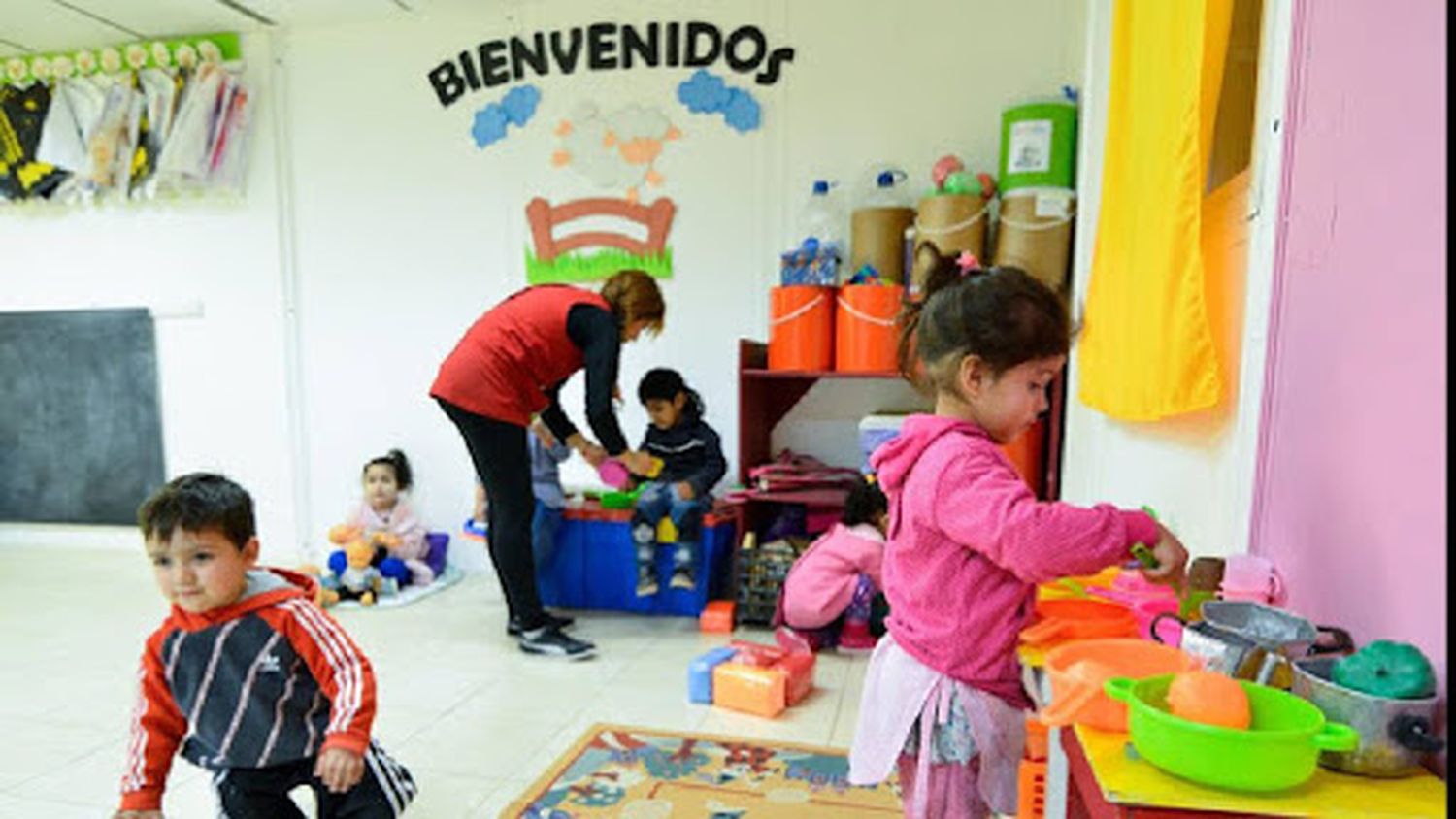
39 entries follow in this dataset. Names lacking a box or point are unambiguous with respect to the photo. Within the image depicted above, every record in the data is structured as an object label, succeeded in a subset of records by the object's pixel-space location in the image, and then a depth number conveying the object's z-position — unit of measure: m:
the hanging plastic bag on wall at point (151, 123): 3.88
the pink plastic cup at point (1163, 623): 1.00
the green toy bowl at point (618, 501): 3.24
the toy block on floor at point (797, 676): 2.37
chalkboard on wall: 4.14
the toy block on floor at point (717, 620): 3.05
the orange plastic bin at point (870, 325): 2.99
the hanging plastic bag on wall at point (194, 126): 3.78
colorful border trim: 3.86
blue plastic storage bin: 3.19
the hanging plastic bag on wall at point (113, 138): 3.92
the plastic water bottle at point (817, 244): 3.14
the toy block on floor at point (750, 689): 2.29
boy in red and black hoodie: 1.26
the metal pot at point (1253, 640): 0.83
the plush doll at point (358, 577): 3.40
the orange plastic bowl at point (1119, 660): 0.82
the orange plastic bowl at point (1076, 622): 1.03
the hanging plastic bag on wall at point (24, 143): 4.05
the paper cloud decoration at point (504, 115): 3.61
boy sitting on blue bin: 3.10
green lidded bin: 2.87
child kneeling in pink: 2.66
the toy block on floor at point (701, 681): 2.39
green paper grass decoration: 3.56
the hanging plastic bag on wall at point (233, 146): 3.84
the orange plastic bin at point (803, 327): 3.08
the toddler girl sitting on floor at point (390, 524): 3.62
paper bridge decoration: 3.55
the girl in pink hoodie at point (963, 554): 1.00
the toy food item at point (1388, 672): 0.73
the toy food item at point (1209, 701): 0.68
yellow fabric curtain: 1.46
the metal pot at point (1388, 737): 0.70
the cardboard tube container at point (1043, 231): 2.83
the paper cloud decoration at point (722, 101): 3.41
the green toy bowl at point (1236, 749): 0.64
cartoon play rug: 1.82
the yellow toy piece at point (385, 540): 3.59
